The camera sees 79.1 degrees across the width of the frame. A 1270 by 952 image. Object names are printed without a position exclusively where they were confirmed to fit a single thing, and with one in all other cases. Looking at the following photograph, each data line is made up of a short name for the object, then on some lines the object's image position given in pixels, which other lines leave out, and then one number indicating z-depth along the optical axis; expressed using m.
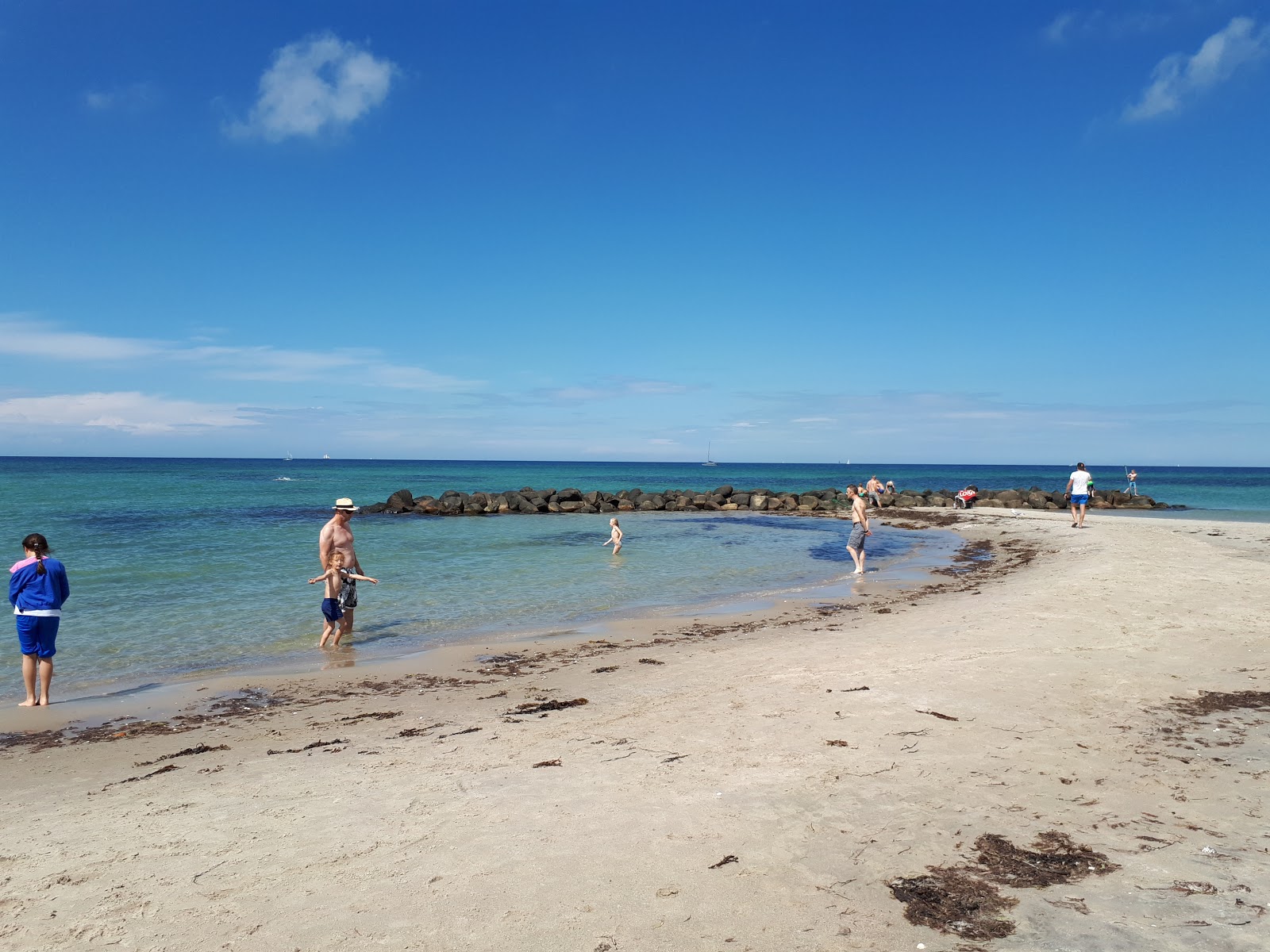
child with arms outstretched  10.20
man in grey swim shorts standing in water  17.02
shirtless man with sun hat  10.34
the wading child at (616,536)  21.11
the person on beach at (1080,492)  25.66
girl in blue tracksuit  7.38
